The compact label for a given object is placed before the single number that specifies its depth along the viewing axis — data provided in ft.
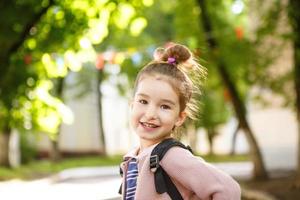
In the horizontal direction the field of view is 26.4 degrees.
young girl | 8.49
